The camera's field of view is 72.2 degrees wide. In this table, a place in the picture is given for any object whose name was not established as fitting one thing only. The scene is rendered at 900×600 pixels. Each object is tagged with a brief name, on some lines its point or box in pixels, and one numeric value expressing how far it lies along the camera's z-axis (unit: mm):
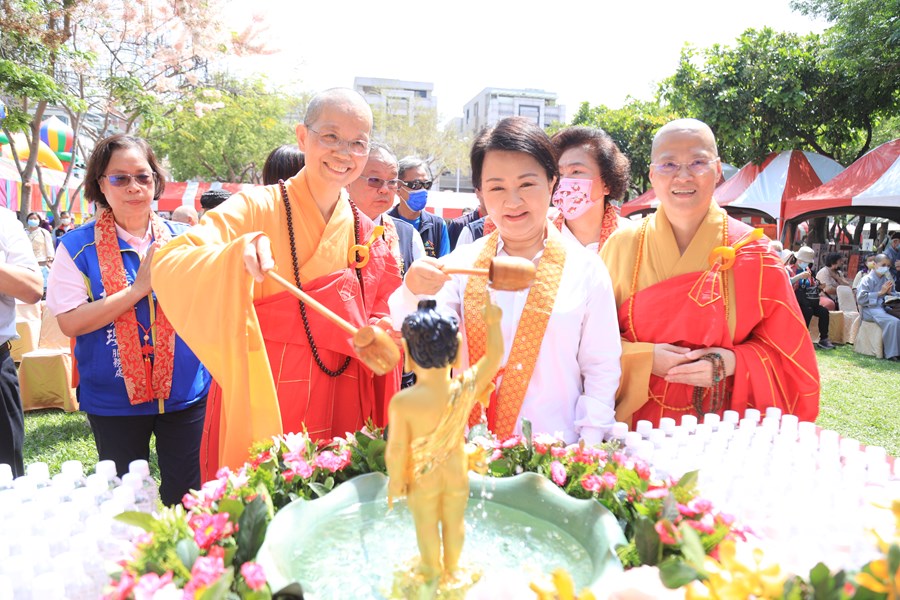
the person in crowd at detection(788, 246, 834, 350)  10305
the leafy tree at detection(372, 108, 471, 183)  35875
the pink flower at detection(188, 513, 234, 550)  1221
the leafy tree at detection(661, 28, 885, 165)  14055
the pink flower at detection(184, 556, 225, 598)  1063
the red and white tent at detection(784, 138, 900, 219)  11531
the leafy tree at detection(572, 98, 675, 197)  22203
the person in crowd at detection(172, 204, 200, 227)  5395
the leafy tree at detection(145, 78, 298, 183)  21578
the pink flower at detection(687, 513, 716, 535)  1224
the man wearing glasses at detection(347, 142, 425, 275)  3604
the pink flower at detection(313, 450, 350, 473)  1592
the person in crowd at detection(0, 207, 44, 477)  2840
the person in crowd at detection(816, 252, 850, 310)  11508
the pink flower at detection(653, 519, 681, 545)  1172
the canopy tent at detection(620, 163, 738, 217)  20109
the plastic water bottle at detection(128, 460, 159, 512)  1660
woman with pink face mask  3305
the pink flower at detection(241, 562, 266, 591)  1073
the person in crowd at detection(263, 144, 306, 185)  3668
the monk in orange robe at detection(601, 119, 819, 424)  2344
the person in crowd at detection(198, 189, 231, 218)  5191
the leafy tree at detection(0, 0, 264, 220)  8227
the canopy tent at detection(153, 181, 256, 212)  20203
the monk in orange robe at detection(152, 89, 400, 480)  1935
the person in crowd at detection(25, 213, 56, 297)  9141
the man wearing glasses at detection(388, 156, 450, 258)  4621
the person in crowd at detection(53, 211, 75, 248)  12422
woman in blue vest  2752
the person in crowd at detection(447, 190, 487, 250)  5348
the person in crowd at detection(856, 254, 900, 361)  9438
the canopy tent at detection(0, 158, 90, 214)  15320
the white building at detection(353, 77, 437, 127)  39656
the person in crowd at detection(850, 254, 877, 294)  10609
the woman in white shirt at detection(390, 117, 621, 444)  2014
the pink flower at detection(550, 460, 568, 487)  1552
